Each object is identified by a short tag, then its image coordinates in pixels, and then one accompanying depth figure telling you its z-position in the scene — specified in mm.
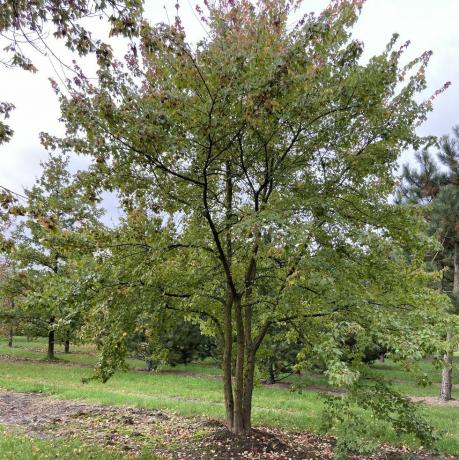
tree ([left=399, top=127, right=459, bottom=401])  14359
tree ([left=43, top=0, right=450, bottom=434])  3912
